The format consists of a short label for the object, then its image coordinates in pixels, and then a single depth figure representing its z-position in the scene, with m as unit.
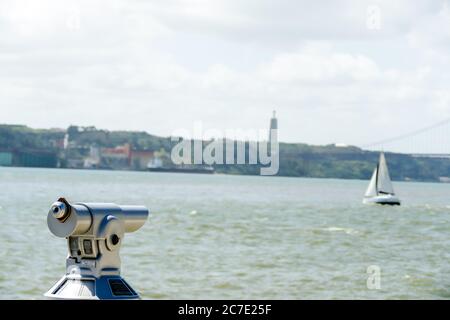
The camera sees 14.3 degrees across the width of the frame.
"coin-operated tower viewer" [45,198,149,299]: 8.25
